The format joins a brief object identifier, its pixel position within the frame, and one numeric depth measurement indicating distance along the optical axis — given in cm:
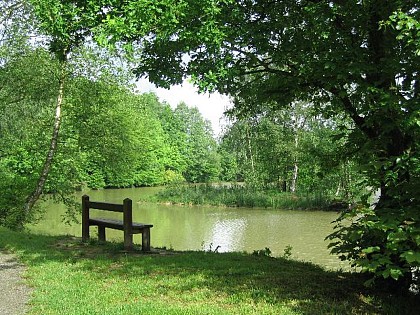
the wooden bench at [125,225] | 969
